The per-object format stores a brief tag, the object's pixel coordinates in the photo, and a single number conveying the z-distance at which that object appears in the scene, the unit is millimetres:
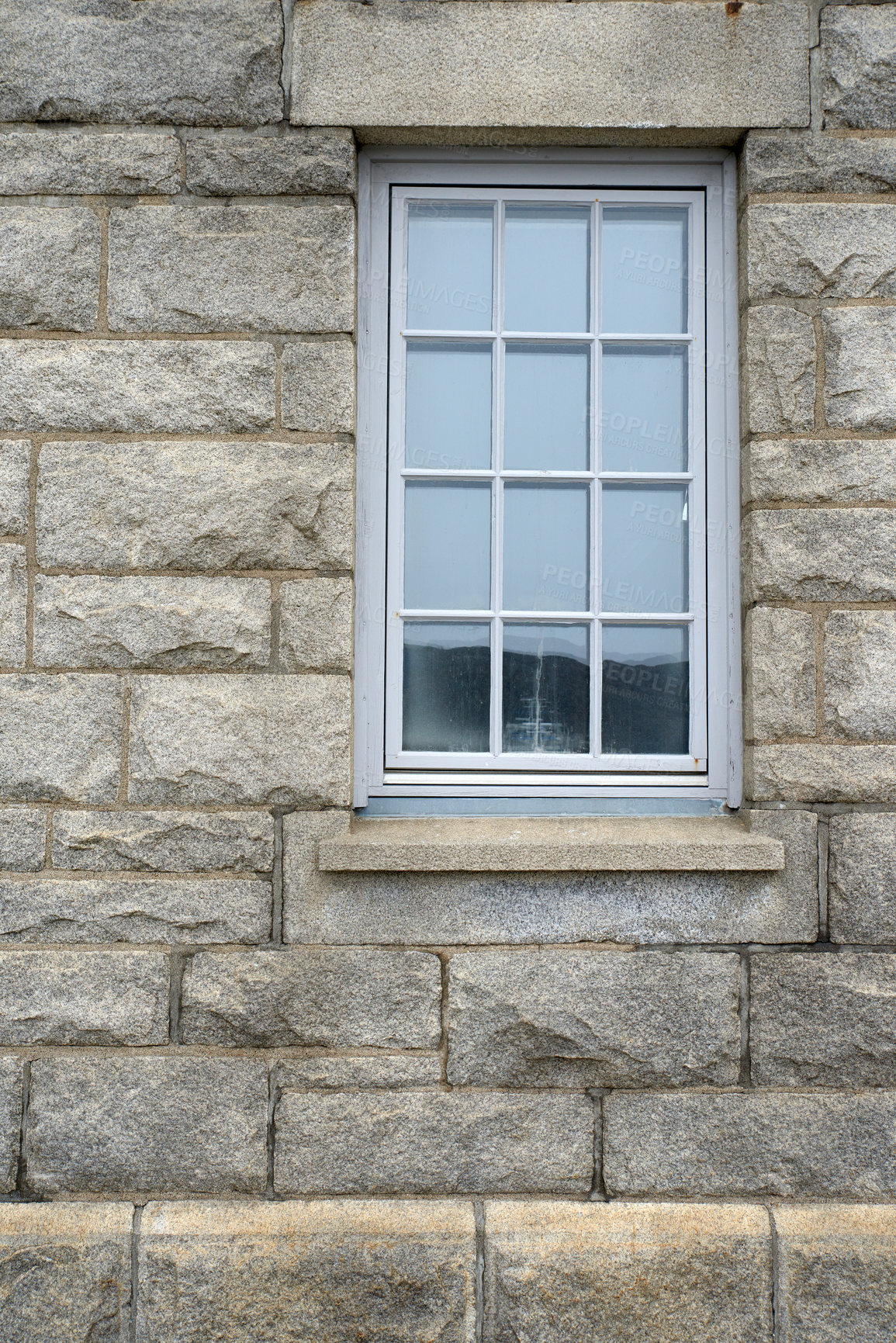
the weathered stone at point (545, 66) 2438
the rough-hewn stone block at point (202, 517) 2430
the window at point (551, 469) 2609
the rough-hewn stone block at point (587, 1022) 2361
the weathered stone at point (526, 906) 2379
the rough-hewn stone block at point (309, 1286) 2258
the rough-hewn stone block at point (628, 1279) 2252
